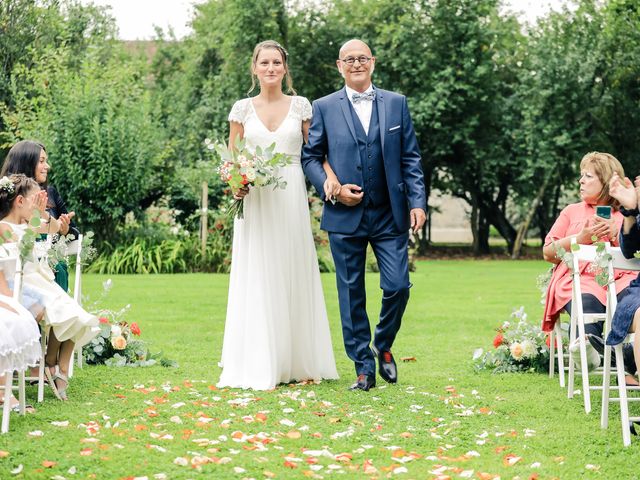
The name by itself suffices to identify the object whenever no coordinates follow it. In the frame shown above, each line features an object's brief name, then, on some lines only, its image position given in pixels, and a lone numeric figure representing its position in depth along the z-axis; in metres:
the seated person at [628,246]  5.00
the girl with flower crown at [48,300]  6.11
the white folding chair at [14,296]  5.13
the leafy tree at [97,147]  19.67
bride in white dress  6.89
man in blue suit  6.64
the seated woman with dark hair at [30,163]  6.87
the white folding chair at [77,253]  7.13
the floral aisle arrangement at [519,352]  7.62
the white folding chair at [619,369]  5.02
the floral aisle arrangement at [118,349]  7.81
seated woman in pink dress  6.45
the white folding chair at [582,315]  5.81
